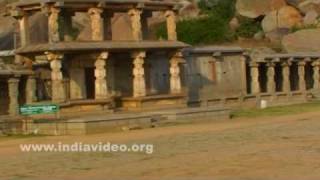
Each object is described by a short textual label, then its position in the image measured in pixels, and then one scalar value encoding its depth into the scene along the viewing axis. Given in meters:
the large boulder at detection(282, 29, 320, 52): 63.44
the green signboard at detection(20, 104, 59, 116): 32.78
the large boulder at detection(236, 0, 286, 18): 79.06
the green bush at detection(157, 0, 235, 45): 73.81
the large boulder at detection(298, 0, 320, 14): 81.12
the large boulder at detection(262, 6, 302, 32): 78.12
